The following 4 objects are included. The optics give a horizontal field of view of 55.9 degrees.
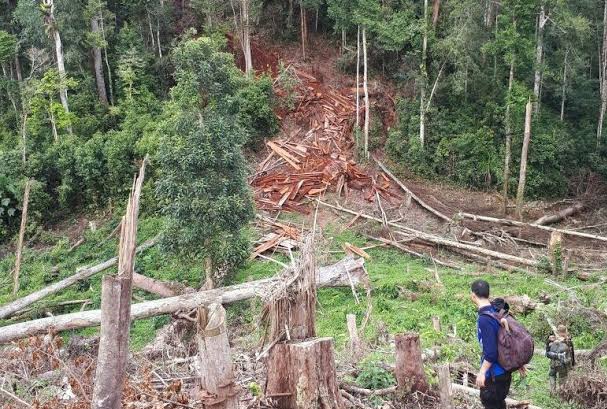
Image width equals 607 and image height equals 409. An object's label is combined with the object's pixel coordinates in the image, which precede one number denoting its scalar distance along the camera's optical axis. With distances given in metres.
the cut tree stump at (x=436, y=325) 9.76
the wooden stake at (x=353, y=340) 8.07
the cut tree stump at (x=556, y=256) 14.45
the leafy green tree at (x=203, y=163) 13.71
